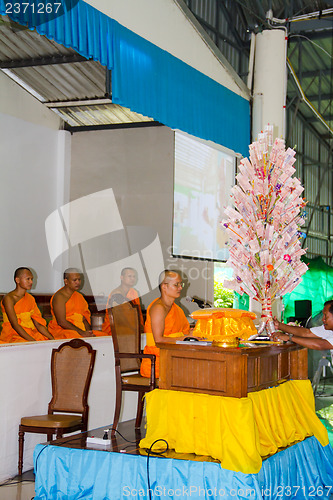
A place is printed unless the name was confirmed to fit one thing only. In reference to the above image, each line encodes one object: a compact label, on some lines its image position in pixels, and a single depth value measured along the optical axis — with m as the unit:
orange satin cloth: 4.39
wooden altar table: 3.69
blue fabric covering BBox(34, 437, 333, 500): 3.52
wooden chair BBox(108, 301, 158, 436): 4.89
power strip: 4.04
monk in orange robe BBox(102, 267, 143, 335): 7.62
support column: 8.34
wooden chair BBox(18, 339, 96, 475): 4.66
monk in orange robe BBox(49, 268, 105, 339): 7.11
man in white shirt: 4.25
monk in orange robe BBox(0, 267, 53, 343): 6.43
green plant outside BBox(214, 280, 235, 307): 14.41
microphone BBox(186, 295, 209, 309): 5.74
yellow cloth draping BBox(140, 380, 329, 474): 3.54
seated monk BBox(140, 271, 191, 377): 4.80
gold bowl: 3.84
